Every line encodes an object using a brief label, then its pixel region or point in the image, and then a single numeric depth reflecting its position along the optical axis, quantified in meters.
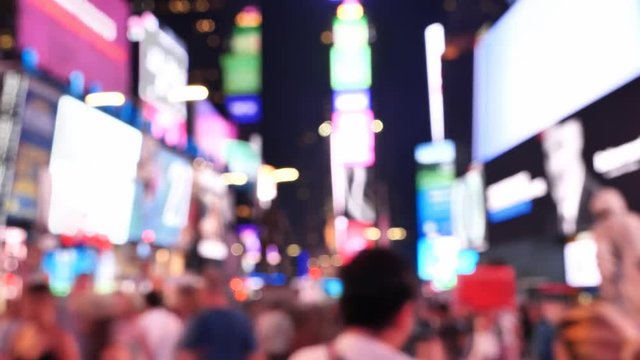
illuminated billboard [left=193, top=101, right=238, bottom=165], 29.00
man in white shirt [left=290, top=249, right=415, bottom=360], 2.81
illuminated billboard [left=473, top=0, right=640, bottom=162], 9.55
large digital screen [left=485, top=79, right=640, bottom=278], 9.18
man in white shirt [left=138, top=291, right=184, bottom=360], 8.09
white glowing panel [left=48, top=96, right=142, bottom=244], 13.05
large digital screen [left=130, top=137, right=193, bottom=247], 17.52
